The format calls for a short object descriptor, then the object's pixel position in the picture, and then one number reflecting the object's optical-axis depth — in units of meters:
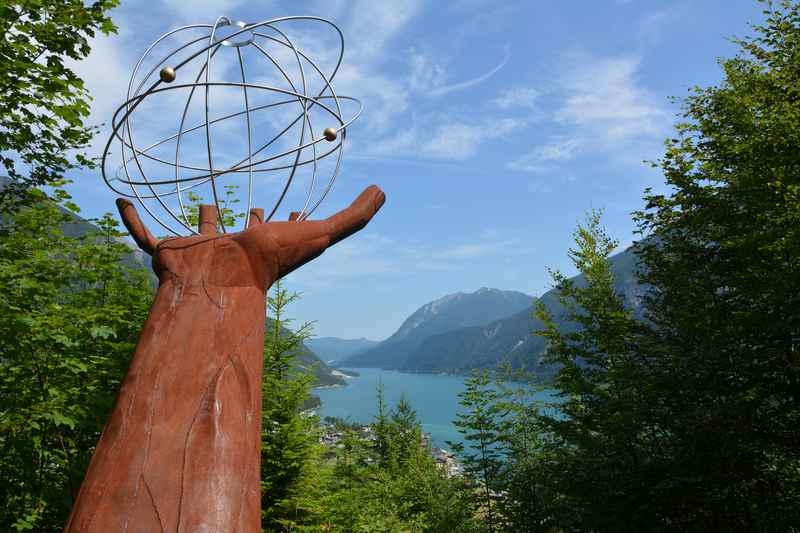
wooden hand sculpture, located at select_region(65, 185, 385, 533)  1.76
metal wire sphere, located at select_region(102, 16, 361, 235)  2.73
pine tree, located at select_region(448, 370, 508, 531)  16.09
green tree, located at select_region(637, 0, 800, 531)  8.03
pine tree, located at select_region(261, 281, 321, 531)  8.24
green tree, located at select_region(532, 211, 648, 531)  10.55
